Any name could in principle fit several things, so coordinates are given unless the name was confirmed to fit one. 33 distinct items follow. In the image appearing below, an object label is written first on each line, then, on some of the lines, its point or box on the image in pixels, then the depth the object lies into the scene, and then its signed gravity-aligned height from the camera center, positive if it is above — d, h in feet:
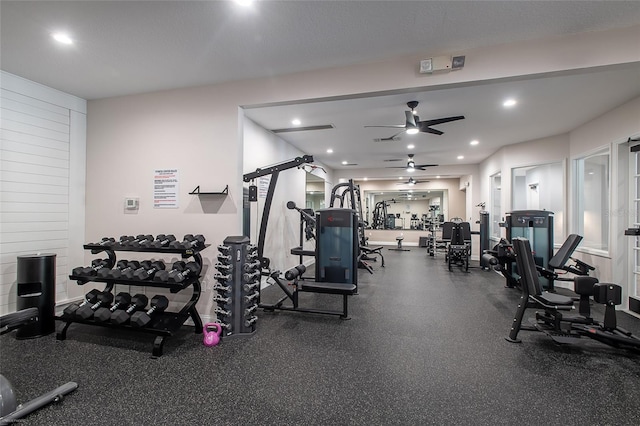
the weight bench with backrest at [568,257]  10.62 -1.58
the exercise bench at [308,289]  10.52 -2.83
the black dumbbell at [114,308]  8.65 -3.01
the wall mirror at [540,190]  21.26 +2.25
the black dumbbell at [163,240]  9.45 -0.95
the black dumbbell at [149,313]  8.34 -3.08
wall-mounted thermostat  11.12 +0.37
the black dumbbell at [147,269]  9.17 -1.88
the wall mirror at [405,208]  36.76 +1.04
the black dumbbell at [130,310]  8.52 -3.04
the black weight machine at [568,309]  8.21 -2.88
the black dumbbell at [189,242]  9.11 -0.96
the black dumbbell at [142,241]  9.61 -0.99
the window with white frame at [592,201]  15.31 +0.90
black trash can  9.24 -2.61
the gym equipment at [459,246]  20.97 -2.22
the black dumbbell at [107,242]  9.73 -1.05
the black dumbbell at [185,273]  8.76 -1.92
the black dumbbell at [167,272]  8.92 -1.89
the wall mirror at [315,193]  32.42 +2.60
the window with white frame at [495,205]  22.53 +0.92
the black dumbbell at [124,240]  9.69 -0.98
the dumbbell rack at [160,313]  8.41 -3.27
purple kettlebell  8.70 -3.76
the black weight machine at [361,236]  19.11 -1.74
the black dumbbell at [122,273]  9.21 -1.99
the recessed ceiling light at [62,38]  7.65 +4.77
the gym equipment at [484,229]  21.11 -1.00
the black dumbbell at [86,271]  9.46 -1.98
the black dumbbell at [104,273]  9.30 -1.99
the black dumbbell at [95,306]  8.77 -2.99
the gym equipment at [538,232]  14.24 -0.78
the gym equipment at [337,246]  13.25 -1.50
